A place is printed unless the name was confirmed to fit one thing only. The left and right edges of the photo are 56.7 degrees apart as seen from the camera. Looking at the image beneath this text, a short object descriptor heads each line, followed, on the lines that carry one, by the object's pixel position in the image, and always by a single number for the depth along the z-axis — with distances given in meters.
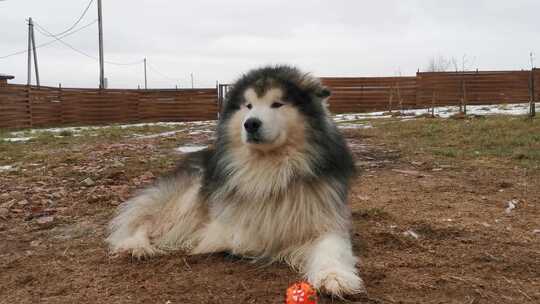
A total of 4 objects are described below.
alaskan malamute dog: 3.41
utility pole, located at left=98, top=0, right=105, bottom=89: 27.73
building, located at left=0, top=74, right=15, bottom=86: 20.66
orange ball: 2.16
